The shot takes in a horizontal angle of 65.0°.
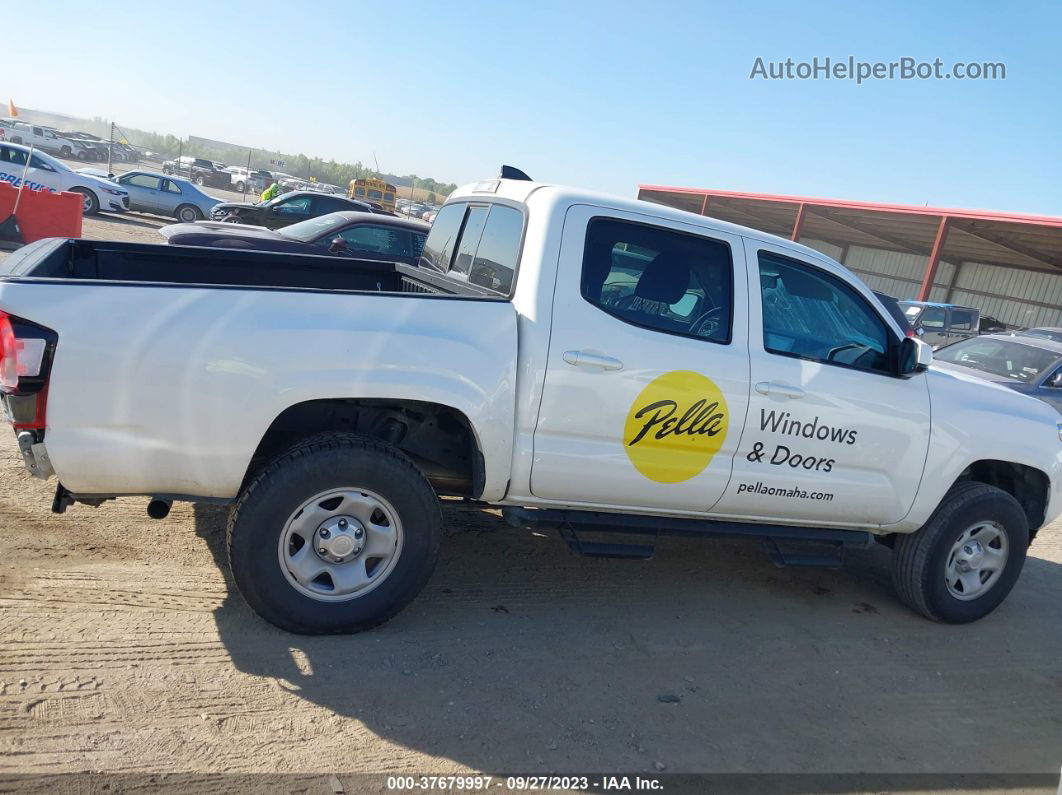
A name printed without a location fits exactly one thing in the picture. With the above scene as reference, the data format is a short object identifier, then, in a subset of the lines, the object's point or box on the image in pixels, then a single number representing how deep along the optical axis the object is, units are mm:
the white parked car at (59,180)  18547
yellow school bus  40303
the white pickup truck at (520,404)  3289
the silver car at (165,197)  23594
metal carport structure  25312
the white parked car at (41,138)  41438
